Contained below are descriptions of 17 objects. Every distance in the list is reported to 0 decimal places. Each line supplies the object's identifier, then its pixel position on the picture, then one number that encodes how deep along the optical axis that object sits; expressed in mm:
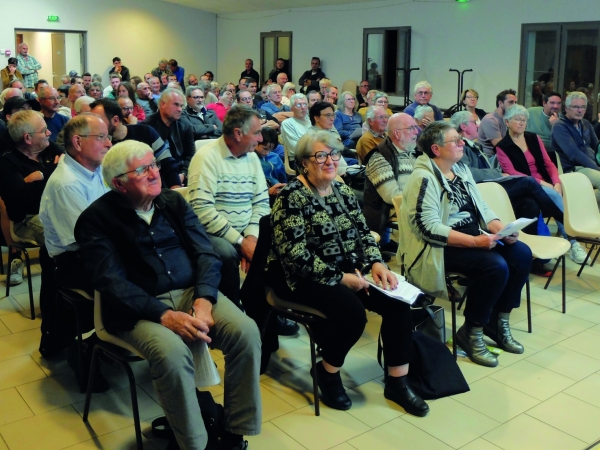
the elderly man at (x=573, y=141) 5773
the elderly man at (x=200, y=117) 5816
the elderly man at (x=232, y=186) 3205
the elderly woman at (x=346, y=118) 7287
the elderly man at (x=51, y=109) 5332
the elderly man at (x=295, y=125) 5215
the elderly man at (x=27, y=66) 12242
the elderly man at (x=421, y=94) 7352
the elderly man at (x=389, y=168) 4102
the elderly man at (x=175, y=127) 4633
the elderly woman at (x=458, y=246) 3113
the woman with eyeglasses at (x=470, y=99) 7699
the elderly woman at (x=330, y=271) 2652
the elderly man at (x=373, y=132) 4855
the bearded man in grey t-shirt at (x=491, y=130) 6020
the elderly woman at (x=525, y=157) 4863
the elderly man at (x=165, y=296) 2154
